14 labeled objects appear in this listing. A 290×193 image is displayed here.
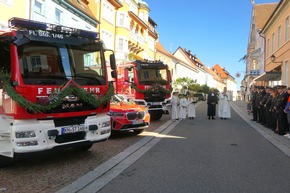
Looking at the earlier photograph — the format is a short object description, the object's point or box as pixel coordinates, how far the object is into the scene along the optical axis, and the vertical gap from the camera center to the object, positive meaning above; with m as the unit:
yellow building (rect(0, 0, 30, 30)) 11.24 +4.53
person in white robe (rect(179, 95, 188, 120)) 12.52 -0.63
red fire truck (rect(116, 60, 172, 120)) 10.51 +0.60
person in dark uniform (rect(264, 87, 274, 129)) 9.32 -0.39
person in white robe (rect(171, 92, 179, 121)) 11.73 -0.58
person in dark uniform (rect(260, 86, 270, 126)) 9.80 -0.36
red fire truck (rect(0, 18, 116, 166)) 4.14 +0.08
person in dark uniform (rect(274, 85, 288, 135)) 8.10 -0.51
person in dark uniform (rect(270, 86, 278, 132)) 8.72 -0.55
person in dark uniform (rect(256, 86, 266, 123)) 10.45 -0.15
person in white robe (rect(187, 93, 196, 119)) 13.07 -0.74
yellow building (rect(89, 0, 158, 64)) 22.14 +8.15
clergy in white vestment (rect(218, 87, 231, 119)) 13.29 -0.66
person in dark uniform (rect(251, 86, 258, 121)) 11.56 -0.27
